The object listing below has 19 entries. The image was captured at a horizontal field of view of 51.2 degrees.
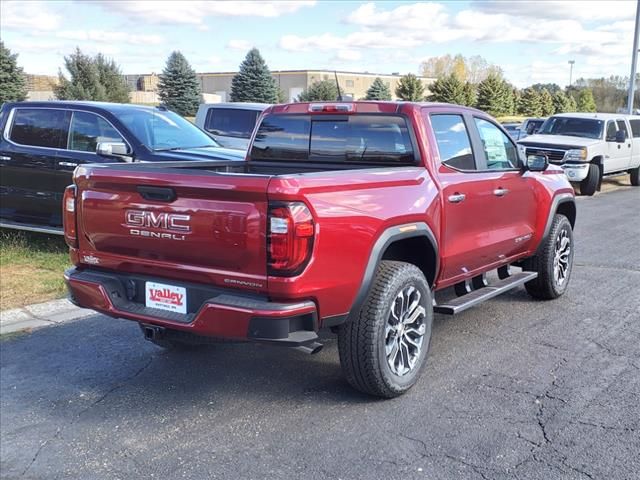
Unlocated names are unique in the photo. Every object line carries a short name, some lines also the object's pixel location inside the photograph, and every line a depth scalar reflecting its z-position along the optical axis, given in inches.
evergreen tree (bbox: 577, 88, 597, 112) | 2396.7
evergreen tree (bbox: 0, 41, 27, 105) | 1122.7
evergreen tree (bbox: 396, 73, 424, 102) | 1771.7
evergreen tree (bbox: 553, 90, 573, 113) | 2251.5
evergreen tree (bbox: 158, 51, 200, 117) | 1480.1
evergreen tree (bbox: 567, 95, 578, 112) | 2275.3
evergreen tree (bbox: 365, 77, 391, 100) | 1771.7
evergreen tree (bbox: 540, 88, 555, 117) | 2261.3
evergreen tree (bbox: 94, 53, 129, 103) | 1218.0
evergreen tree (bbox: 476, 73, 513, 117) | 1967.3
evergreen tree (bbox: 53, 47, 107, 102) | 1167.0
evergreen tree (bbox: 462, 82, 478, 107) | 1876.2
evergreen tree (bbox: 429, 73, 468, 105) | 1801.2
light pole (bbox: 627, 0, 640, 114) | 927.7
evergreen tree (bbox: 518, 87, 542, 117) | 2231.4
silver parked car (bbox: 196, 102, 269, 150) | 537.0
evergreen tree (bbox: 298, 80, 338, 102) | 1509.6
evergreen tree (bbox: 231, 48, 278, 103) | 1558.8
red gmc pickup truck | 140.7
